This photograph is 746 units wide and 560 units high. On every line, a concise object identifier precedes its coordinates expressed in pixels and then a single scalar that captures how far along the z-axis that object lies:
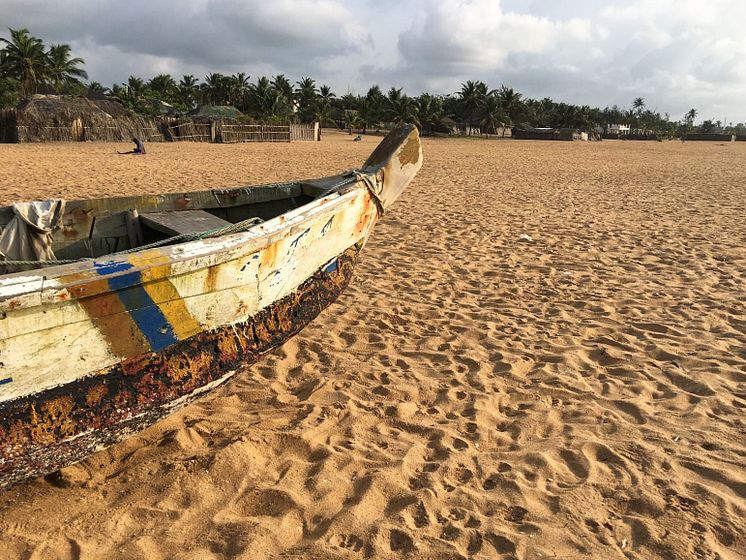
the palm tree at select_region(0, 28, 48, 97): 38.56
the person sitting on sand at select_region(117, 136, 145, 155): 18.34
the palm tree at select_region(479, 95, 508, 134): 55.53
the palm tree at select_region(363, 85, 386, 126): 53.38
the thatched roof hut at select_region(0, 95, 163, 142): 23.77
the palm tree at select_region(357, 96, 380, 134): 52.75
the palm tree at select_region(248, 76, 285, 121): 43.34
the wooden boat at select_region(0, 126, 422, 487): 1.90
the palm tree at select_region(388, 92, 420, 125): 50.31
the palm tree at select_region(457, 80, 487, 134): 57.97
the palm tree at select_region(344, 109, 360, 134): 50.72
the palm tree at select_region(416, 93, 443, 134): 50.72
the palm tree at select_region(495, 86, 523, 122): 60.49
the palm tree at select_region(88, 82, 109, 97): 54.64
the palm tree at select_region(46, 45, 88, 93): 42.12
